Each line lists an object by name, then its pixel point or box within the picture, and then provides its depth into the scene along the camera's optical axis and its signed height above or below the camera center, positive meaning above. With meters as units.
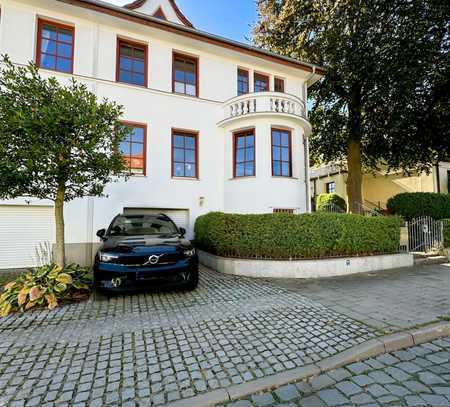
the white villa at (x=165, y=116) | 8.44 +4.07
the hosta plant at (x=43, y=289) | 4.59 -1.33
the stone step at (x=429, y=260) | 8.75 -1.47
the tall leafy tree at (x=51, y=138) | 4.70 +1.61
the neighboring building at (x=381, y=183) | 17.91 +2.82
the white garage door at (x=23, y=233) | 7.95 -0.42
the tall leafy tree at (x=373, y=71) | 11.26 +6.93
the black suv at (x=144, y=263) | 4.83 -0.86
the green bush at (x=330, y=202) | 18.70 +1.26
